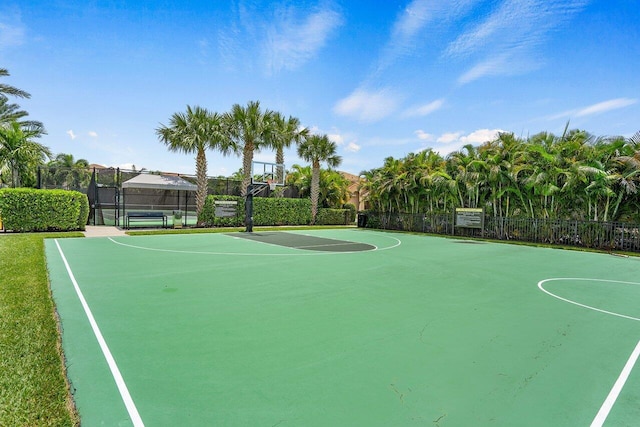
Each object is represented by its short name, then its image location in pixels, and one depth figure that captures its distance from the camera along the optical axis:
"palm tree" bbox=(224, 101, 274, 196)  20.78
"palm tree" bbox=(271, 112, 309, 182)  21.88
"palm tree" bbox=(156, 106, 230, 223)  19.56
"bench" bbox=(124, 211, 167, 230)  17.90
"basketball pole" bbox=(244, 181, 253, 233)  17.88
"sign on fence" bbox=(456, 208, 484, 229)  18.34
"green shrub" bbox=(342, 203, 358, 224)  28.56
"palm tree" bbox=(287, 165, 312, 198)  26.99
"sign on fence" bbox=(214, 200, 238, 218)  20.67
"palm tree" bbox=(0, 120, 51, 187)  16.91
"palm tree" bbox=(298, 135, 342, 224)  24.73
